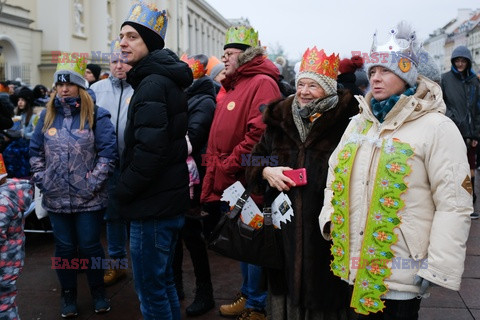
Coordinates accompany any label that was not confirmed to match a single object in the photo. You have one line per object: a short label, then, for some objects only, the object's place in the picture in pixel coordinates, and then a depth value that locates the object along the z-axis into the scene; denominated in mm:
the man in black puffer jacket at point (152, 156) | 3078
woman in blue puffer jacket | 4156
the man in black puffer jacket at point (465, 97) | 7188
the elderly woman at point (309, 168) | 3143
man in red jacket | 3910
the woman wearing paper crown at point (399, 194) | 2393
